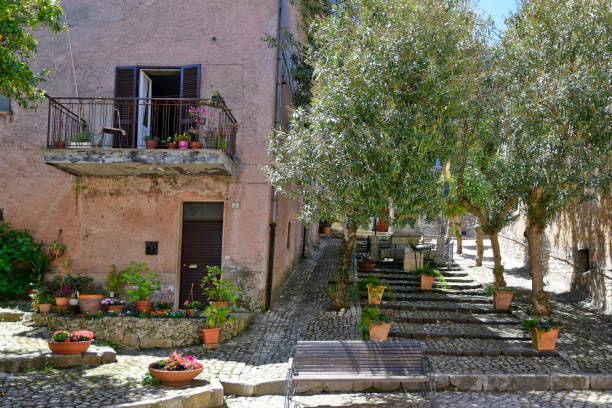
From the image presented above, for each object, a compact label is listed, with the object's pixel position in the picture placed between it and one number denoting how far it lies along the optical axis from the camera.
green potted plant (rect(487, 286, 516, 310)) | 12.19
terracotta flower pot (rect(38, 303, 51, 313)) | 9.80
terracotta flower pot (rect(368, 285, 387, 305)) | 11.68
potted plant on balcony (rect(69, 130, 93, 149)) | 10.64
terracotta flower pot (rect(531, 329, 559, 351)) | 8.98
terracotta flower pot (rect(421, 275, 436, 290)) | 14.05
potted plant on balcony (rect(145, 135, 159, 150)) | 10.33
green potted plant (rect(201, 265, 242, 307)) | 10.33
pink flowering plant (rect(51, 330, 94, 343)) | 7.78
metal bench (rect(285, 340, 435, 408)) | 6.75
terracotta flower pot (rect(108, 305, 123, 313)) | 9.94
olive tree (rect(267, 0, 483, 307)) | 9.39
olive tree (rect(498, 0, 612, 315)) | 10.09
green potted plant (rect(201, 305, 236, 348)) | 9.16
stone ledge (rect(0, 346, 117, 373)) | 7.36
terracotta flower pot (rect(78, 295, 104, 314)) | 9.81
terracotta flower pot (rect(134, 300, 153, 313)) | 10.26
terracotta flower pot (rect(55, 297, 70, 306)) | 9.85
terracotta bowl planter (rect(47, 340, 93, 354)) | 7.73
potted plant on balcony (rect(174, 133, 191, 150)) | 10.32
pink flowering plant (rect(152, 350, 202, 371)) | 7.01
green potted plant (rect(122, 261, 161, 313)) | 10.19
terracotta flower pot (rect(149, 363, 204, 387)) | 6.88
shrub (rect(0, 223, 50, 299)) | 11.08
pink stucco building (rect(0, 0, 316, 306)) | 11.41
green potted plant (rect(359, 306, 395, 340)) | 8.91
